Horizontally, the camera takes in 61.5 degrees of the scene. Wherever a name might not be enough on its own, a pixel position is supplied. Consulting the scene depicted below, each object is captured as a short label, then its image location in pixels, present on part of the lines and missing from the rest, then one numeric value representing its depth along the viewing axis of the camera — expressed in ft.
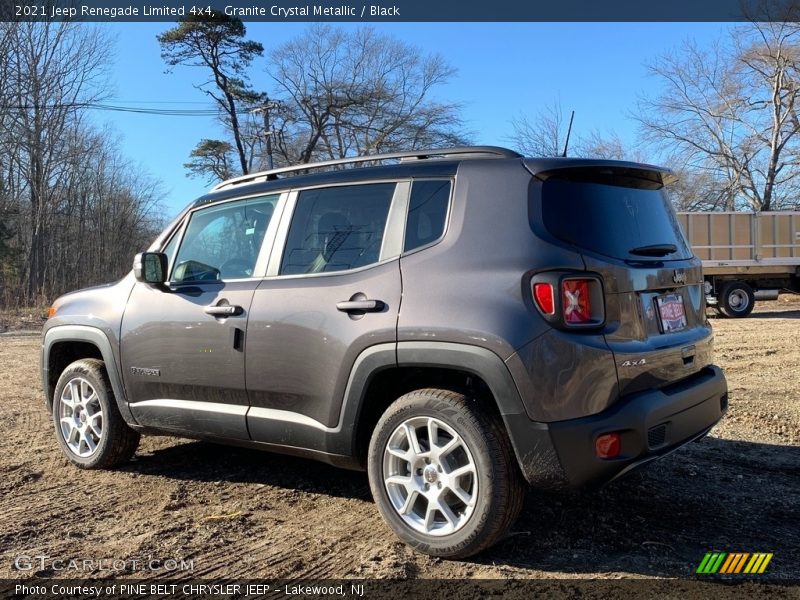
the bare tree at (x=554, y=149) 93.50
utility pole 117.19
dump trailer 56.95
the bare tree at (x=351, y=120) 119.65
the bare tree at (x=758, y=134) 90.38
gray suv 9.55
